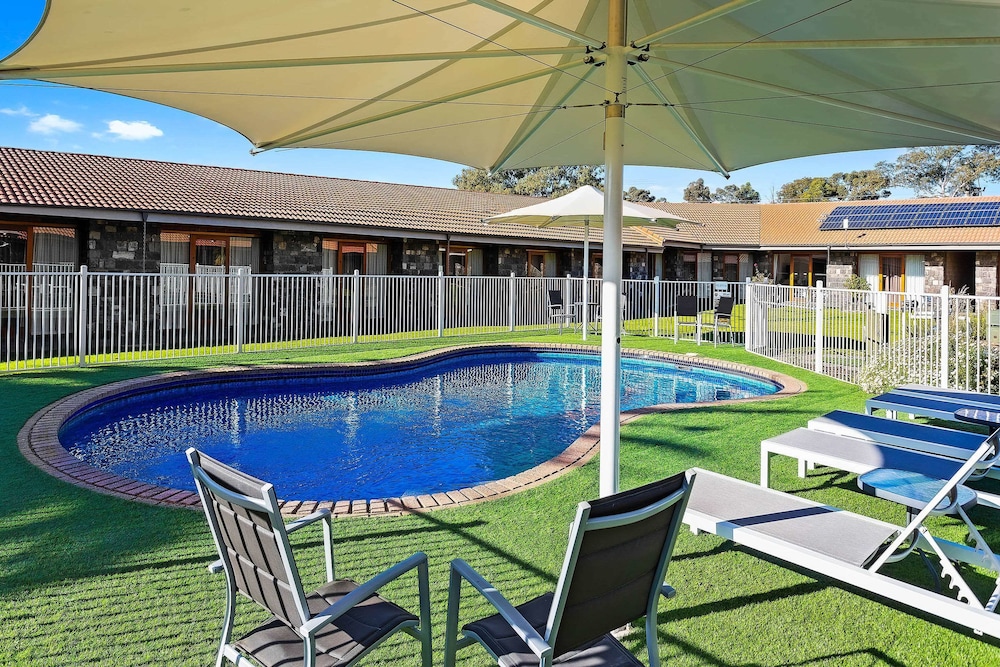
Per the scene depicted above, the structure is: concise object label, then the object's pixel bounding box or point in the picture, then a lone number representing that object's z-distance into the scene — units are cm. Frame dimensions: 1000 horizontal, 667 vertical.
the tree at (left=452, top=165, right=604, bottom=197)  5450
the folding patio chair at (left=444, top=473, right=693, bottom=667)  211
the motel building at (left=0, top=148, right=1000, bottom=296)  1464
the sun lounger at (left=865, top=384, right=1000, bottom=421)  563
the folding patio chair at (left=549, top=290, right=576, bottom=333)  1834
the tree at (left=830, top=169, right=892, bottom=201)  5669
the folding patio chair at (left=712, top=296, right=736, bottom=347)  1561
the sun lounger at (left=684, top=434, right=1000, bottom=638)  281
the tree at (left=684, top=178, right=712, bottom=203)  7525
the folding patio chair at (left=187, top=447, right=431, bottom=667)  217
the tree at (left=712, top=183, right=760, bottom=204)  7306
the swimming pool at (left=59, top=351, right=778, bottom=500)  658
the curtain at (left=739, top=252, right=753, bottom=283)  3337
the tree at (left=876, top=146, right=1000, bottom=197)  5169
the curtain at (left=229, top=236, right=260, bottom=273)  1692
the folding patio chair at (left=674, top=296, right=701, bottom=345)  1573
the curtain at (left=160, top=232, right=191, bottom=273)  1580
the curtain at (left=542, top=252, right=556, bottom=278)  2397
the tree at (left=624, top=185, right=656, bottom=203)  6469
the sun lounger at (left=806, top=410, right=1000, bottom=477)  462
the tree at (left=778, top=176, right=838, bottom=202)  5931
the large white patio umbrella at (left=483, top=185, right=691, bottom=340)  1398
